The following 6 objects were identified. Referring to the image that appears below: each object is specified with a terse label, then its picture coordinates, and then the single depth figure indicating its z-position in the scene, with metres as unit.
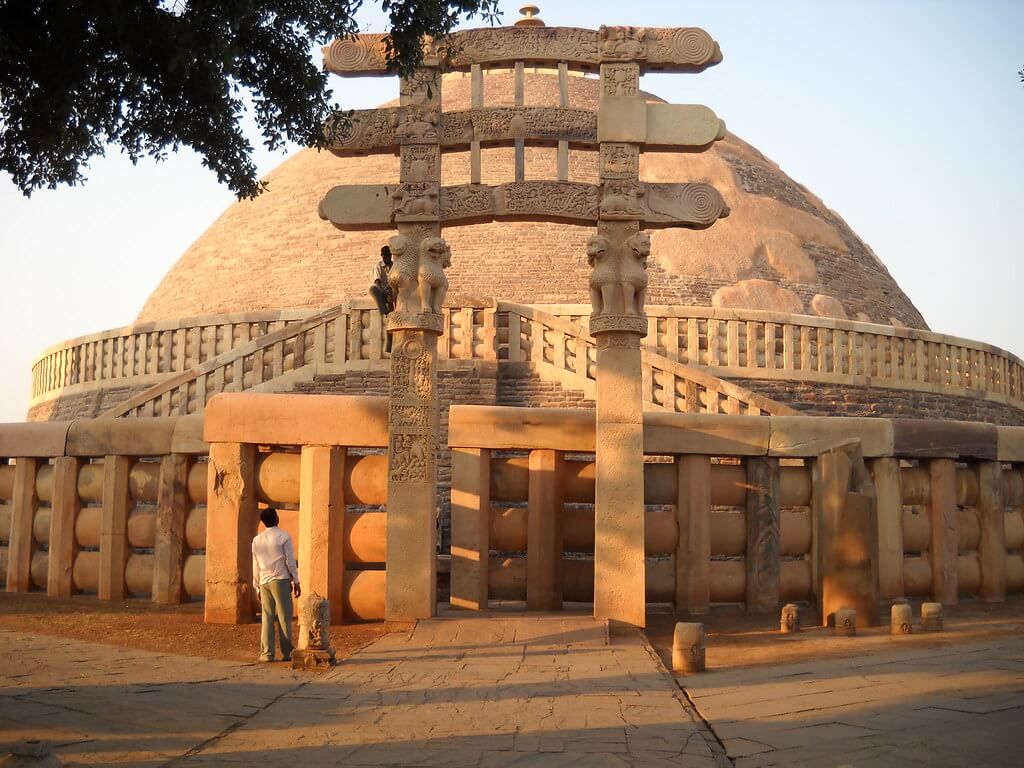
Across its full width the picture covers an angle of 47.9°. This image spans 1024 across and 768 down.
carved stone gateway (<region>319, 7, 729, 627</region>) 9.01
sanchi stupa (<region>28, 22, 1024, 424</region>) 15.37
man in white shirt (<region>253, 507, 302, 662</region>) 7.84
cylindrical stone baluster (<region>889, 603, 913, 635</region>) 8.62
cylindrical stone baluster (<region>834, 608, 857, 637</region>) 8.69
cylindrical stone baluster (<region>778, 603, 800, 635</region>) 8.88
